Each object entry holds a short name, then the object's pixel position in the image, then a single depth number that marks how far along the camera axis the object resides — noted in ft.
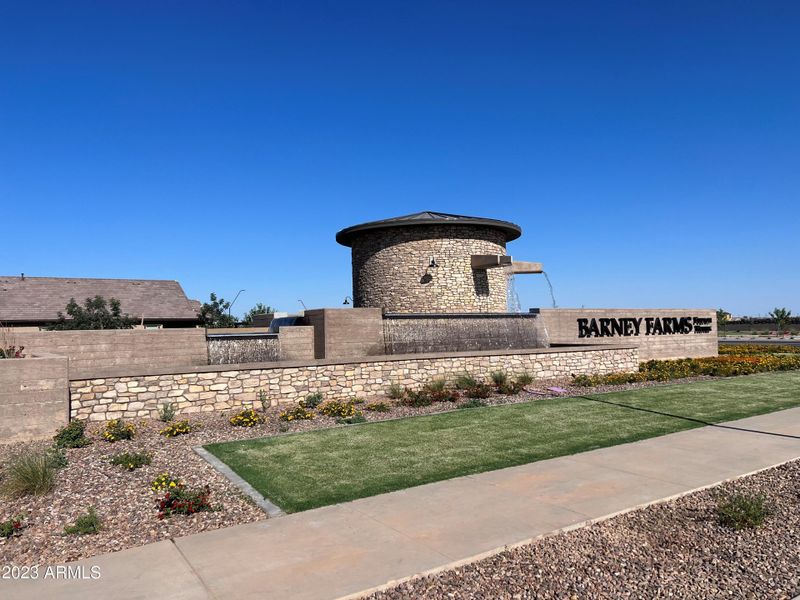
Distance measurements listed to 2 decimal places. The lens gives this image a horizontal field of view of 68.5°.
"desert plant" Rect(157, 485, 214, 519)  21.77
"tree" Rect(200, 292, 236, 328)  122.72
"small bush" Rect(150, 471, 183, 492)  24.56
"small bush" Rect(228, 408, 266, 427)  38.91
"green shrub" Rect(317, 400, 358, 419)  42.44
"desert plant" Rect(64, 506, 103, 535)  19.89
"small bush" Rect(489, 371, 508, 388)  55.52
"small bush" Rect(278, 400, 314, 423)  41.02
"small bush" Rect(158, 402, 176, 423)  40.81
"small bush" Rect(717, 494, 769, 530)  19.89
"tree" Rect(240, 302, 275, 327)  145.97
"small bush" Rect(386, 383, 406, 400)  50.03
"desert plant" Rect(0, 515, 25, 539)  19.65
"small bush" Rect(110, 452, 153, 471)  28.35
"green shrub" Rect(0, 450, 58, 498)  23.79
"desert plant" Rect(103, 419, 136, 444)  34.73
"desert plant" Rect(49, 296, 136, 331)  91.76
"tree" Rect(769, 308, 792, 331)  268.80
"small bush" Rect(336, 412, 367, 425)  40.40
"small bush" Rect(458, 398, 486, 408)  46.45
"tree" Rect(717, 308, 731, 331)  284.33
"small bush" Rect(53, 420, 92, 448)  33.22
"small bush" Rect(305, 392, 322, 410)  46.29
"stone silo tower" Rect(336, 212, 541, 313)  84.48
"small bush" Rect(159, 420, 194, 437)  36.17
